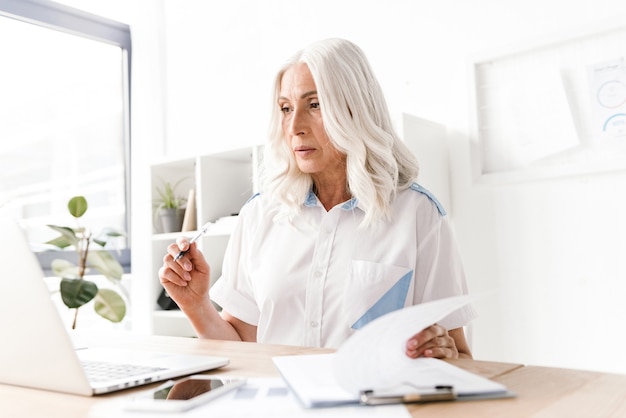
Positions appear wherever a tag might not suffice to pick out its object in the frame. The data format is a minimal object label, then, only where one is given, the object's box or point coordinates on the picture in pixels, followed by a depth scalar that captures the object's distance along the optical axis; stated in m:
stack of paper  0.59
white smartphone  0.60
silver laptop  0.69
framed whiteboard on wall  1.98
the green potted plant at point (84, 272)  2.70
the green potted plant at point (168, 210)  3.04
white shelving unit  2.83
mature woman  1.44
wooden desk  0.58
